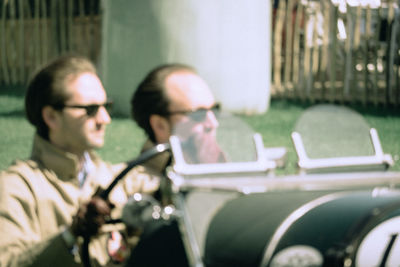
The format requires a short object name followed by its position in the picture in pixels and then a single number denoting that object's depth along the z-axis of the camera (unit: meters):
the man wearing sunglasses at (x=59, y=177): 4.90
